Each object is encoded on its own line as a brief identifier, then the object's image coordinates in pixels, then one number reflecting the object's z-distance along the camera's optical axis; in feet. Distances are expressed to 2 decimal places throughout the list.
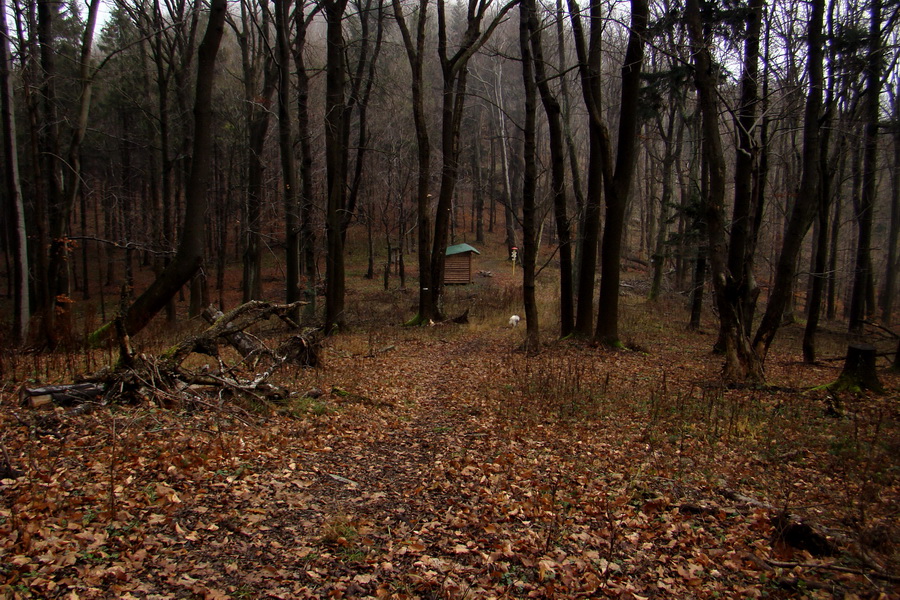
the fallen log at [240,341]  26.87
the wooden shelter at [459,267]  95.14
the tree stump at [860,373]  24.45
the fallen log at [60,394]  17.81
